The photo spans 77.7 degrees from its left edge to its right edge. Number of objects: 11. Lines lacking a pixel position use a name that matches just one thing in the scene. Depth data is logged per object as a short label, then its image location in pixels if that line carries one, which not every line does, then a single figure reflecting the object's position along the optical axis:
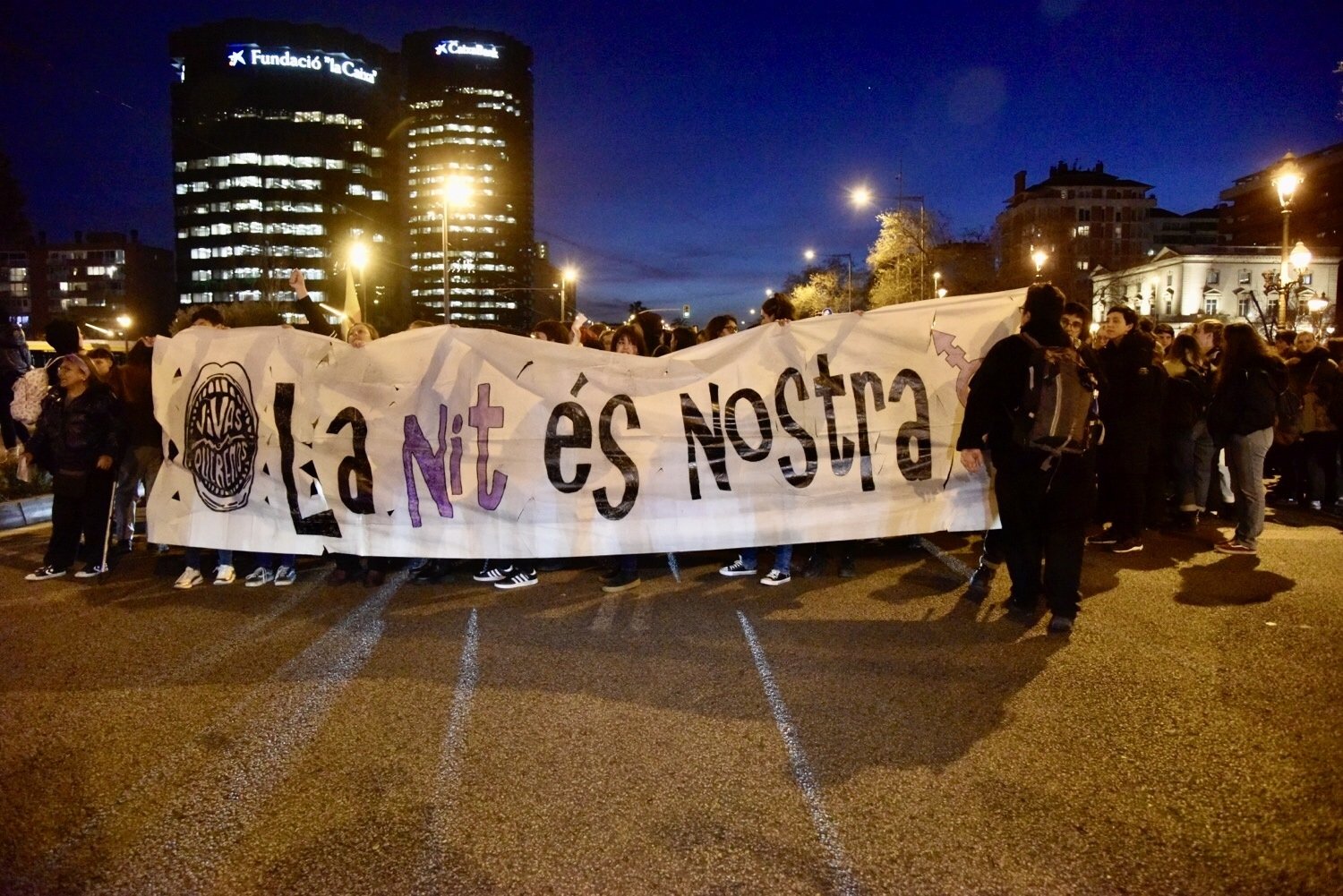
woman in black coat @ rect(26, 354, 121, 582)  6.32
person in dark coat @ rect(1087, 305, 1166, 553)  6.52
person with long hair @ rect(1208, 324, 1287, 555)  6.46
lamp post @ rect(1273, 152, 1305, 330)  13.64
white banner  5.94
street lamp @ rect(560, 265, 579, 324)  58.71
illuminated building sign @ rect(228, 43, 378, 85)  111.50
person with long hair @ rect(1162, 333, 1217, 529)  7.38
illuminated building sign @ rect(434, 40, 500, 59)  167.12
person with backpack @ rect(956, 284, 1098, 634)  4.72
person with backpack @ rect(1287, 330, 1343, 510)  8.27
